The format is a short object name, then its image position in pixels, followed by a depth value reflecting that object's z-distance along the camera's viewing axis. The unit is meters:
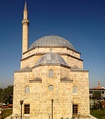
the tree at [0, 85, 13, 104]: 29.74
